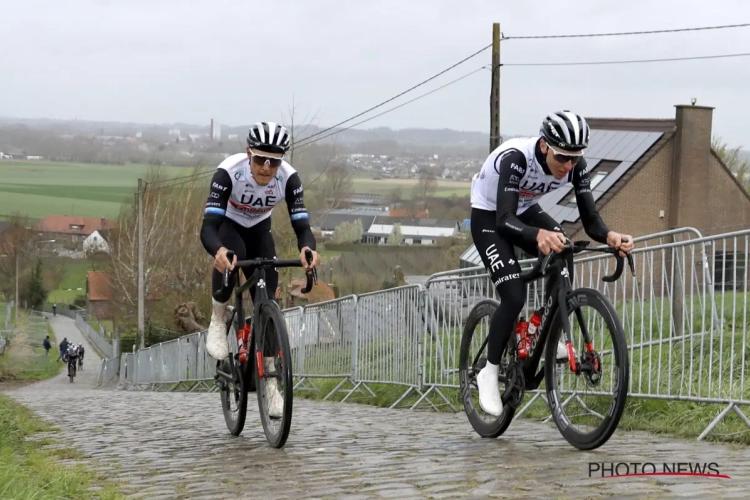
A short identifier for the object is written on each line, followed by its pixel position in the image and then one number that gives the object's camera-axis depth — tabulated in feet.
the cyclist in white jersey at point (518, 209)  21.30
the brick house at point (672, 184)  162.50
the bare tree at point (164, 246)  224.94
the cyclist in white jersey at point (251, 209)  24.13
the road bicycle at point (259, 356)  23.00
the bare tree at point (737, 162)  193.16
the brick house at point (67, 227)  387.08
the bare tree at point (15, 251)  377.09
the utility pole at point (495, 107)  84.43
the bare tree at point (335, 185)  169.99
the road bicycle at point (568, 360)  19.72
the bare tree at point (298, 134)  149.61
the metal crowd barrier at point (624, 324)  24.79
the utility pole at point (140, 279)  171.18
